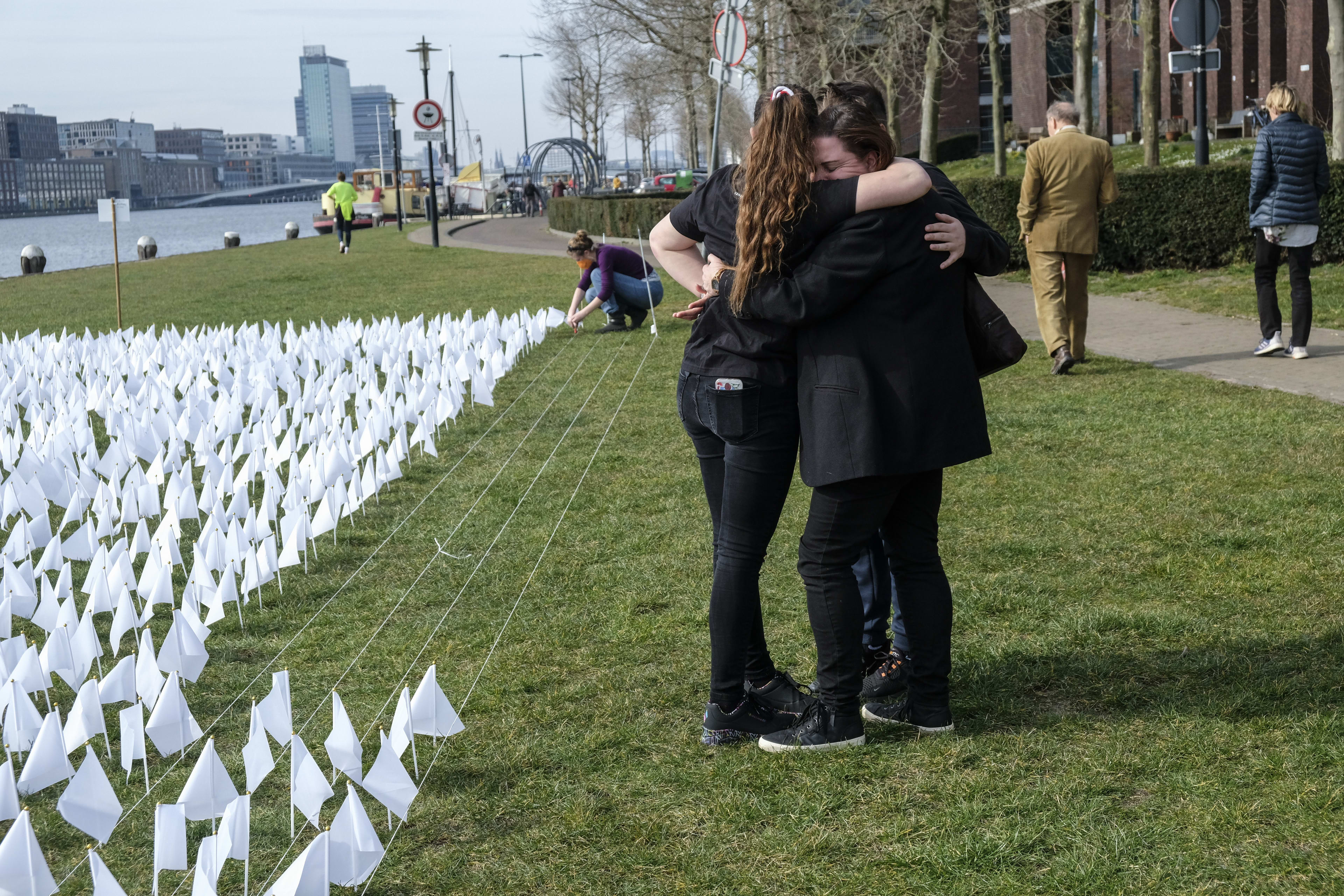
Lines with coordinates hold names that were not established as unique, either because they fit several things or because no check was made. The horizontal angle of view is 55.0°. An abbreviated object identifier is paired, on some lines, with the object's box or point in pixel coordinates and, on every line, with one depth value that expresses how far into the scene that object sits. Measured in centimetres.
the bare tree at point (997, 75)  2353
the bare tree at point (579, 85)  4966
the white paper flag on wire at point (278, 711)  335
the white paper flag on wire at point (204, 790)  301
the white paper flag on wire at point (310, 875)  266
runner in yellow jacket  2950
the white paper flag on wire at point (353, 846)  277
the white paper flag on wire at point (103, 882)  248
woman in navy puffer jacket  870
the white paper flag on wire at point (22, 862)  263
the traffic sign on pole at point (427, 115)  2981
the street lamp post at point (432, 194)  3055
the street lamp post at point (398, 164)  4728
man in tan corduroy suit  895
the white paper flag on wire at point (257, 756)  319
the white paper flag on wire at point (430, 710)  341
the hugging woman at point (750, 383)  307
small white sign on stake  1448
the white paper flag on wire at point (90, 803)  299
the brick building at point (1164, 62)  3869
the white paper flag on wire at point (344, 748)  318
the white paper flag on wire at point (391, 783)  309
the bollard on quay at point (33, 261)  2839
